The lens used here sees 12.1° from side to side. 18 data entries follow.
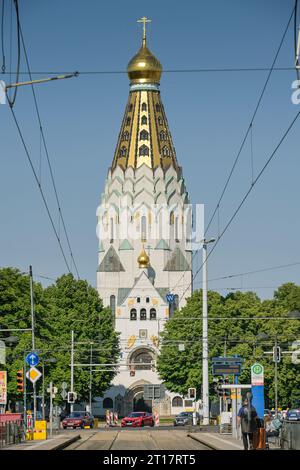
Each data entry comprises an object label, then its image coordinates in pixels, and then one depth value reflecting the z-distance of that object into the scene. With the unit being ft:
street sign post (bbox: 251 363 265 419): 182.29
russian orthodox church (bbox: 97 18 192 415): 587.68
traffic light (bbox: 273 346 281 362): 301.80
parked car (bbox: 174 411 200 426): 380.99
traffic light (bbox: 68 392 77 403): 347.15
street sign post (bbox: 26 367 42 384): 195.42
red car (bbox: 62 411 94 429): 314.35
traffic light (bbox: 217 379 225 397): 235.36
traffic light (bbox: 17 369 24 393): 226.40
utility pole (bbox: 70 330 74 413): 392.88
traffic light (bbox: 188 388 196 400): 300.36
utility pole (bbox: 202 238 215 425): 287.07
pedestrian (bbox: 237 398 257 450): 133.59
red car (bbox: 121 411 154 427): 343.26
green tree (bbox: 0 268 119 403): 352.69
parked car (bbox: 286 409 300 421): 281.48
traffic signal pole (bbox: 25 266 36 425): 230.21
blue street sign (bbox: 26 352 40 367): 197.98
